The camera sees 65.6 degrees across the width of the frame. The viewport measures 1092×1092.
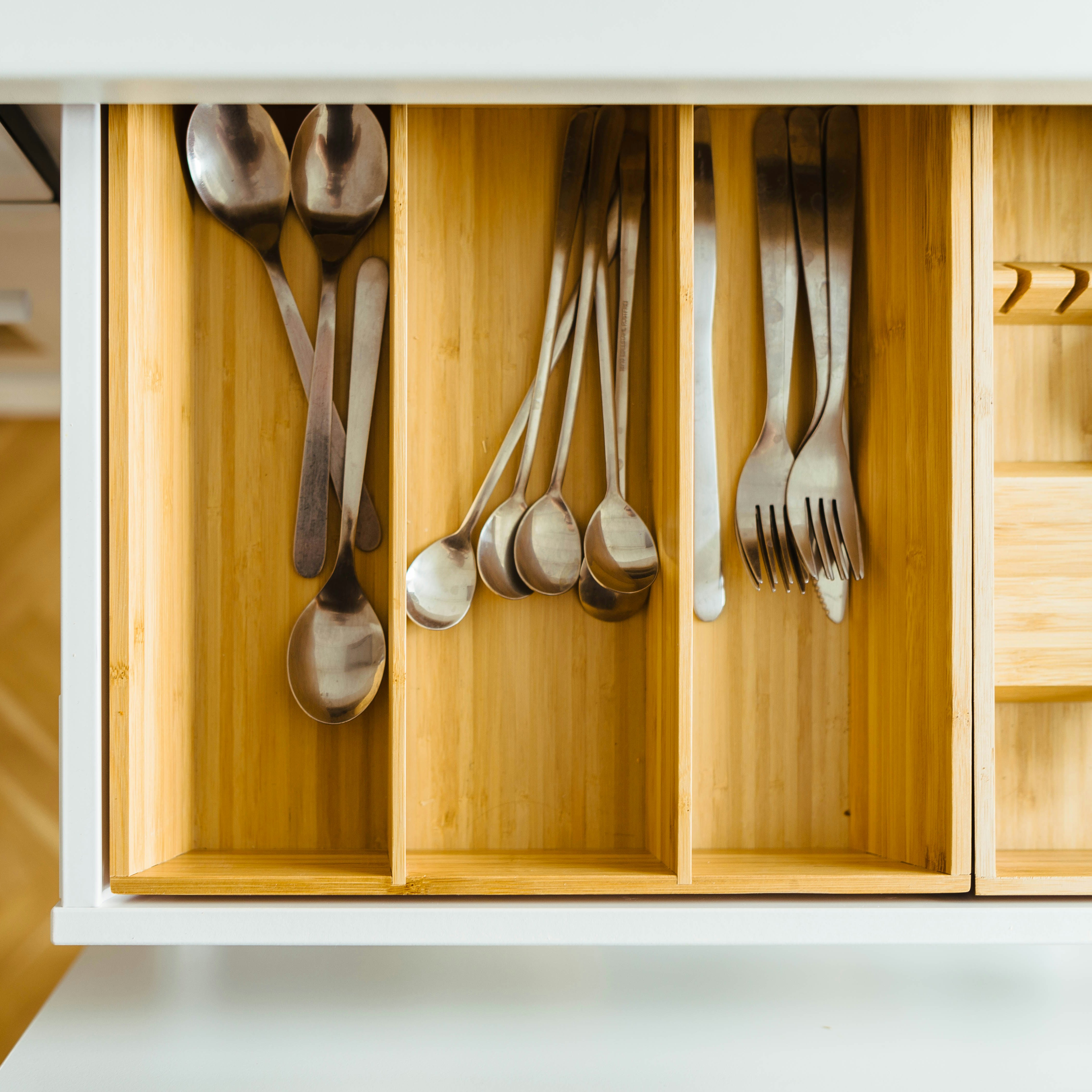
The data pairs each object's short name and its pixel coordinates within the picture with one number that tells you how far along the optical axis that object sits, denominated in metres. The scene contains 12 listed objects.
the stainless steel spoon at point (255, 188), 0.73
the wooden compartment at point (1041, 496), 0.69
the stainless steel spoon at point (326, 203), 0.75
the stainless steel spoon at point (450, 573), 0.77
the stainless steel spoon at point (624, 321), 0.78
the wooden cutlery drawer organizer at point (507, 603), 0.71
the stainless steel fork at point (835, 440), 0.76
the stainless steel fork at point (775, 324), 0.78
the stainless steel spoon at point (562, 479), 0.77
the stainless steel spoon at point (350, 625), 0.75
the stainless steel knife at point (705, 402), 0.77
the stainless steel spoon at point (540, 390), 0.78
